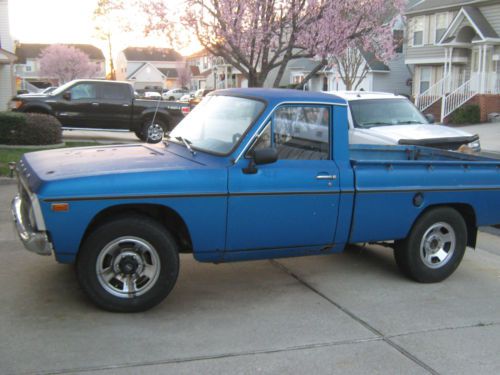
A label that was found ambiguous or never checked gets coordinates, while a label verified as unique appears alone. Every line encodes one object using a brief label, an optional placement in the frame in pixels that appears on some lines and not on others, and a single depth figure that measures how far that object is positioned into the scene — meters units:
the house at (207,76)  59.50
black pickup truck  16.25
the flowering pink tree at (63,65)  73.62
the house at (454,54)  29.47
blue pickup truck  4.54
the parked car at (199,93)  50.47
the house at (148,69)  92.06
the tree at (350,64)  28.33
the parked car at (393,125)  9.90
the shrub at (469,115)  27.64
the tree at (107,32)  13.20
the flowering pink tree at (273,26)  12.31
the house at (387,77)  39.94
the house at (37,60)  88.54
